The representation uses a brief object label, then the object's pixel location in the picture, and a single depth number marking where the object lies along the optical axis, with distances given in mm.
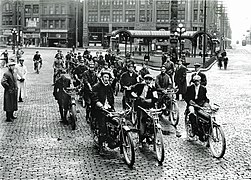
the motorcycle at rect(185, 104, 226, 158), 9070
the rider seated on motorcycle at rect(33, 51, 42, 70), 30828
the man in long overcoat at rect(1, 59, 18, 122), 12875
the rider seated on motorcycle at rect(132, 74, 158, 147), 9602
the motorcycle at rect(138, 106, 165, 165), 8625
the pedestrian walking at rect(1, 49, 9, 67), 35100
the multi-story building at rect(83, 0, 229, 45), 83062
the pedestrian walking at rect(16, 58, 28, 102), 16625
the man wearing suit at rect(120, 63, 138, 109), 14289
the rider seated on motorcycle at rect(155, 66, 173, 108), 13625
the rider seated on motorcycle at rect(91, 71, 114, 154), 9305
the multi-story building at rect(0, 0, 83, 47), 89812
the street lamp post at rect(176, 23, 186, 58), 35672
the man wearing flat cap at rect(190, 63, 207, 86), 13789
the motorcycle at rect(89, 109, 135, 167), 8297
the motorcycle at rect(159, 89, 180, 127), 12930
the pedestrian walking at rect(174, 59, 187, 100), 17719
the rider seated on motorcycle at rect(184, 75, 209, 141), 10133
